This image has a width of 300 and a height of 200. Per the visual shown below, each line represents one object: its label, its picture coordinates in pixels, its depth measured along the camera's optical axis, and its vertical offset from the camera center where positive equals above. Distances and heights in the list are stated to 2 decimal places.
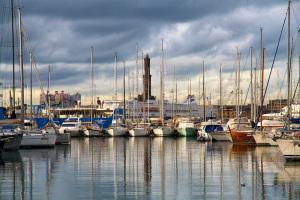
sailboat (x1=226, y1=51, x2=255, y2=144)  67.76 -2.77
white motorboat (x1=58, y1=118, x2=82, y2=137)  97.50 -2.94
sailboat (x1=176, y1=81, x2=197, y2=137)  98.62 -3.51
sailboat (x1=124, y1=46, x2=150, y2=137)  99.00 -3.69
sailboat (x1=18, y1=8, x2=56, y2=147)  59.96 -2.71
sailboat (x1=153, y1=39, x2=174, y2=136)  99.50 -3.69
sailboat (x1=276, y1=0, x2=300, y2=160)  41.31 -2.55
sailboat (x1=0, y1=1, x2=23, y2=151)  52.98 -2.33
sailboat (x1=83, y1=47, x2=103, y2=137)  98.56 -3.57
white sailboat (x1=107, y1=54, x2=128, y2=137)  99.81 -3.64
